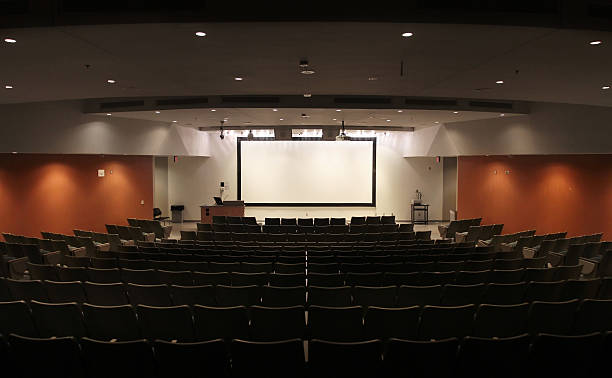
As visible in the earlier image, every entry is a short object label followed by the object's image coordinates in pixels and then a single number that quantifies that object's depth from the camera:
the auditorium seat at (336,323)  4.08
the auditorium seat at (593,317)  4.30
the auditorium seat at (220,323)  4.06
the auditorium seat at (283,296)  4.82
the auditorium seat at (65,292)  5.02
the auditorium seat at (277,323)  4.11
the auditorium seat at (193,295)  4.92
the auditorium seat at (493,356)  3.35
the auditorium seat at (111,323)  4.05
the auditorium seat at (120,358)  3.30
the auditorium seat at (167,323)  4.09
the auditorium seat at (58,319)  4.12
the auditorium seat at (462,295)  4.98
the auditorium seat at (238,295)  4.89
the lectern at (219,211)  16.44
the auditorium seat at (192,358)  3.26
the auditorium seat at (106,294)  4.95
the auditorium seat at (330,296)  4.82
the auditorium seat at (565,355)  3.38
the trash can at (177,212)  19.22
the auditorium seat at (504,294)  4.97
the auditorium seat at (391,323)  4.08
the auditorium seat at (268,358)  3.24
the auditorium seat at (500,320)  4.19
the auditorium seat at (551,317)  4.27
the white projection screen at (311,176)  20.64
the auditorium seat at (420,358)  3.28
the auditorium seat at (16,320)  4.14
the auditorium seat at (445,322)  4.15
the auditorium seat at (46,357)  3.33
